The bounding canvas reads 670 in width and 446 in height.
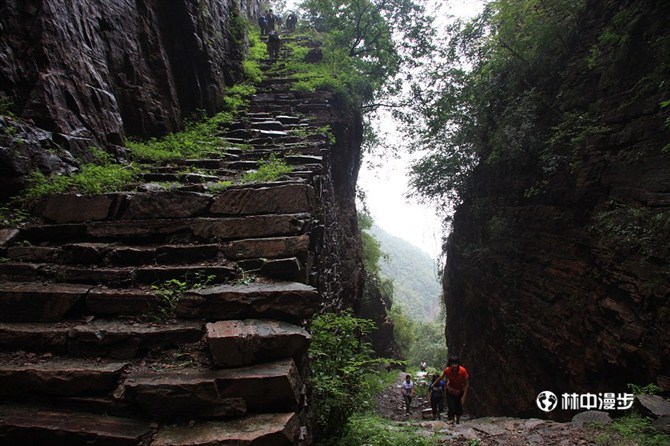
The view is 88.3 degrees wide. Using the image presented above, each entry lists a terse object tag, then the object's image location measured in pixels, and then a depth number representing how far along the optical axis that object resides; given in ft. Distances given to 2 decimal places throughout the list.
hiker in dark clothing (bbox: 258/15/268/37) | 50.55
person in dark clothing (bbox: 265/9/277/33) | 50.69
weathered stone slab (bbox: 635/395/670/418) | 15.97
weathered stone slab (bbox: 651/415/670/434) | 14.74
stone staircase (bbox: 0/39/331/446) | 8.13
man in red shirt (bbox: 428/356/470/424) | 19.11
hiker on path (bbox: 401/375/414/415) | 34.76
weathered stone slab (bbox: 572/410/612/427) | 18.53
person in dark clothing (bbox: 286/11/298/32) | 60.85
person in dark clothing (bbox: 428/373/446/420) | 26.58
